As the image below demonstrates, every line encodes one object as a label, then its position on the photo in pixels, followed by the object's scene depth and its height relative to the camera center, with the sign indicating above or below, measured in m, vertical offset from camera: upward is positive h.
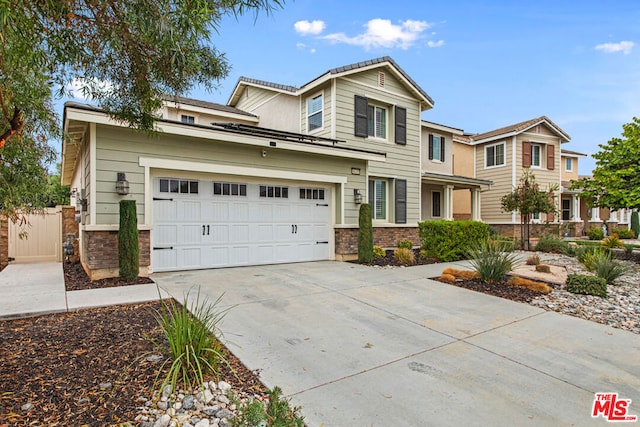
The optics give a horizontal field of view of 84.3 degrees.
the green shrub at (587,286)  6.43 -1.31
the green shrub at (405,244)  11.98 -1.03
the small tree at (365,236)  10.14 -0.62
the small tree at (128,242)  6.96 -0.54
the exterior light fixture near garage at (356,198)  10.98 +0.52
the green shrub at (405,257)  10.09 -1.22
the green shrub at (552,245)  13.38 -1.19
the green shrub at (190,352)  2.92 -1.21
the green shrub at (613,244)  12.95 -1.08
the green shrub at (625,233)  21.29 -1.12
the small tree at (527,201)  14.27 +0.55
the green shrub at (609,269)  7.52 -1.18
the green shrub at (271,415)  2.38 -1.41
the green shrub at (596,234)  19.64 -1.08
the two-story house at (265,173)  7.41 +1.12
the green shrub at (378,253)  11.00 -1.20
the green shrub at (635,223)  22.92 -0.55
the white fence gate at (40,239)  9.98 -0.72
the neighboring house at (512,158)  18.30 +3.04
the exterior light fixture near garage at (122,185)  7.25 +0.61
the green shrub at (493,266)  7.18 -1.05
